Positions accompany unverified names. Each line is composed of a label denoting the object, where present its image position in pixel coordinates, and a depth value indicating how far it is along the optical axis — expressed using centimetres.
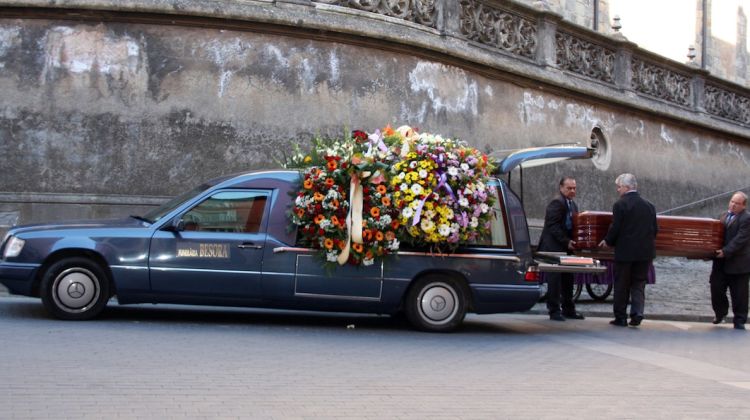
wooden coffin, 1259
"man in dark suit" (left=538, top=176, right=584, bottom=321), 1240
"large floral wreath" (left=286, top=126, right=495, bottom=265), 1011
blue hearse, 967
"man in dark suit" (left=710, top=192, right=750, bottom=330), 1296
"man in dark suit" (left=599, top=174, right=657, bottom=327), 1210
